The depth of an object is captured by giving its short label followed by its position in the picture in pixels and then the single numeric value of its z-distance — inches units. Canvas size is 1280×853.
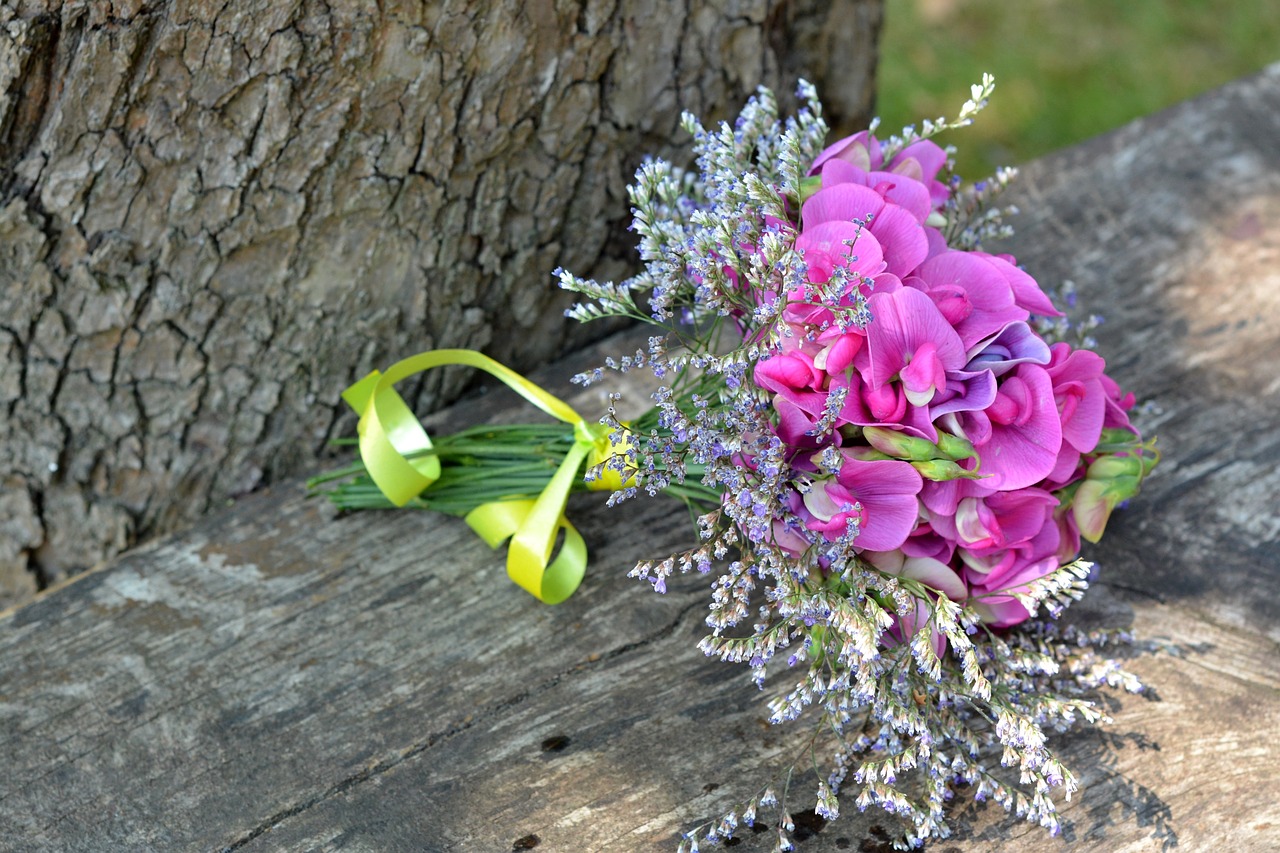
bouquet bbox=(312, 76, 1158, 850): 24.7
